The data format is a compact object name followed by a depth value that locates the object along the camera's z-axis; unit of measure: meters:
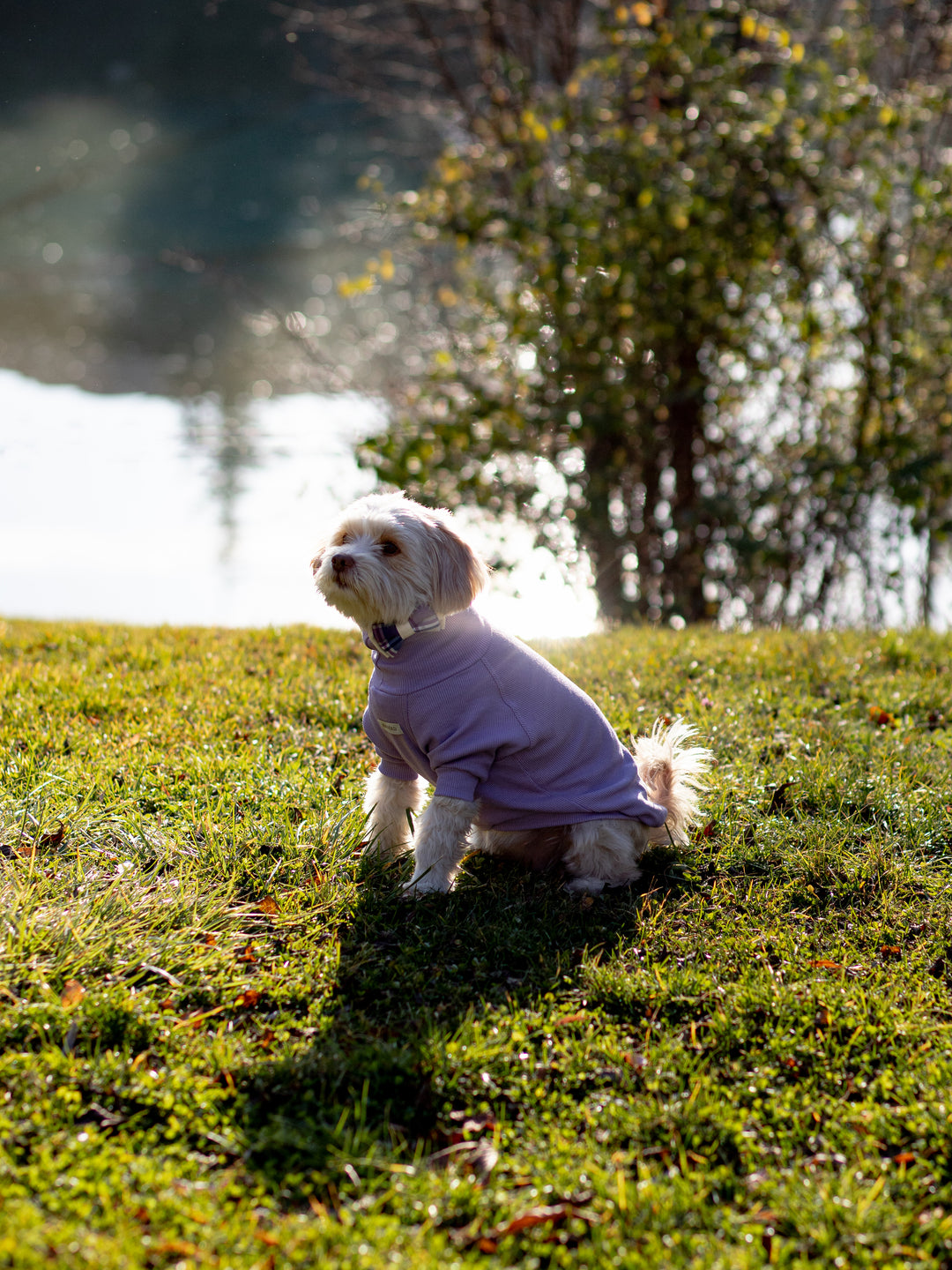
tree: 8.16
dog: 3.51
